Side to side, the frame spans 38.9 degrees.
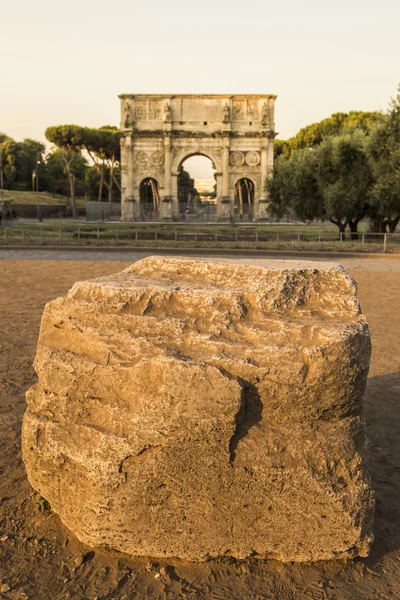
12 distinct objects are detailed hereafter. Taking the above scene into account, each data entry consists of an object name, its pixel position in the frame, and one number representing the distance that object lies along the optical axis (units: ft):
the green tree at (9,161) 185.16
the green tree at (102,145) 149.89
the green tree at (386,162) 59.98
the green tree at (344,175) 68.18
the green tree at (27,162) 192.75
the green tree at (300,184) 73.92
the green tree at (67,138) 142.10
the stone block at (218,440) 7.92
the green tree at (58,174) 198.29
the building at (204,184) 606.96
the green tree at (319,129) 156.87
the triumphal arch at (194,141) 129.49
